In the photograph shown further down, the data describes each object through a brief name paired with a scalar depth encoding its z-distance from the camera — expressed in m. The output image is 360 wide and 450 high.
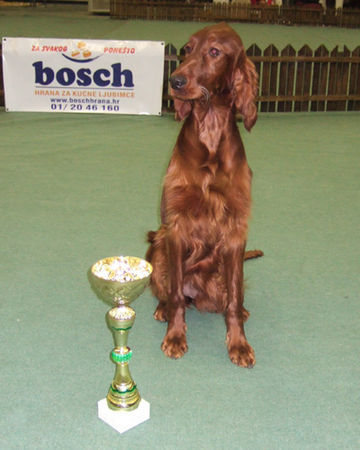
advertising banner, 6.50
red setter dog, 2.05
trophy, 1.75
